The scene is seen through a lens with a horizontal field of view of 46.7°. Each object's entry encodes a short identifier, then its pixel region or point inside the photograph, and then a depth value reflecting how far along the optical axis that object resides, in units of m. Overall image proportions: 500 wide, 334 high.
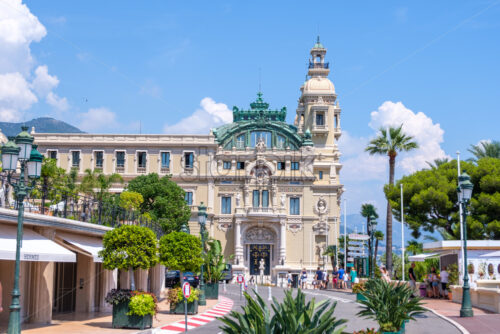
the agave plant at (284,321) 7.66
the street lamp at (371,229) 32.38
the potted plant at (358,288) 29.15
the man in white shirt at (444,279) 31.07
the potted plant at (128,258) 19.12
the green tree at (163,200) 59.22
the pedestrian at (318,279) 51.38
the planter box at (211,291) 34.59
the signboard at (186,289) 17.62
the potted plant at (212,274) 34.72
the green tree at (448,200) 45.66
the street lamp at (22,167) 14.03
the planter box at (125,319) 19.09
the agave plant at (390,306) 14.53
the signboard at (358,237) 38.12
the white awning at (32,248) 16.02
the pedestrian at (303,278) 53.55
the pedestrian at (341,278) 46.53
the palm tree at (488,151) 53.72
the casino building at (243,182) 69.94
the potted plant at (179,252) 26.11
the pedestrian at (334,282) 49.19
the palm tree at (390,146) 47.28
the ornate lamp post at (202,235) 29.33
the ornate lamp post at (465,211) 21.66
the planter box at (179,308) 24.44
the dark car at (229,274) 64.44
